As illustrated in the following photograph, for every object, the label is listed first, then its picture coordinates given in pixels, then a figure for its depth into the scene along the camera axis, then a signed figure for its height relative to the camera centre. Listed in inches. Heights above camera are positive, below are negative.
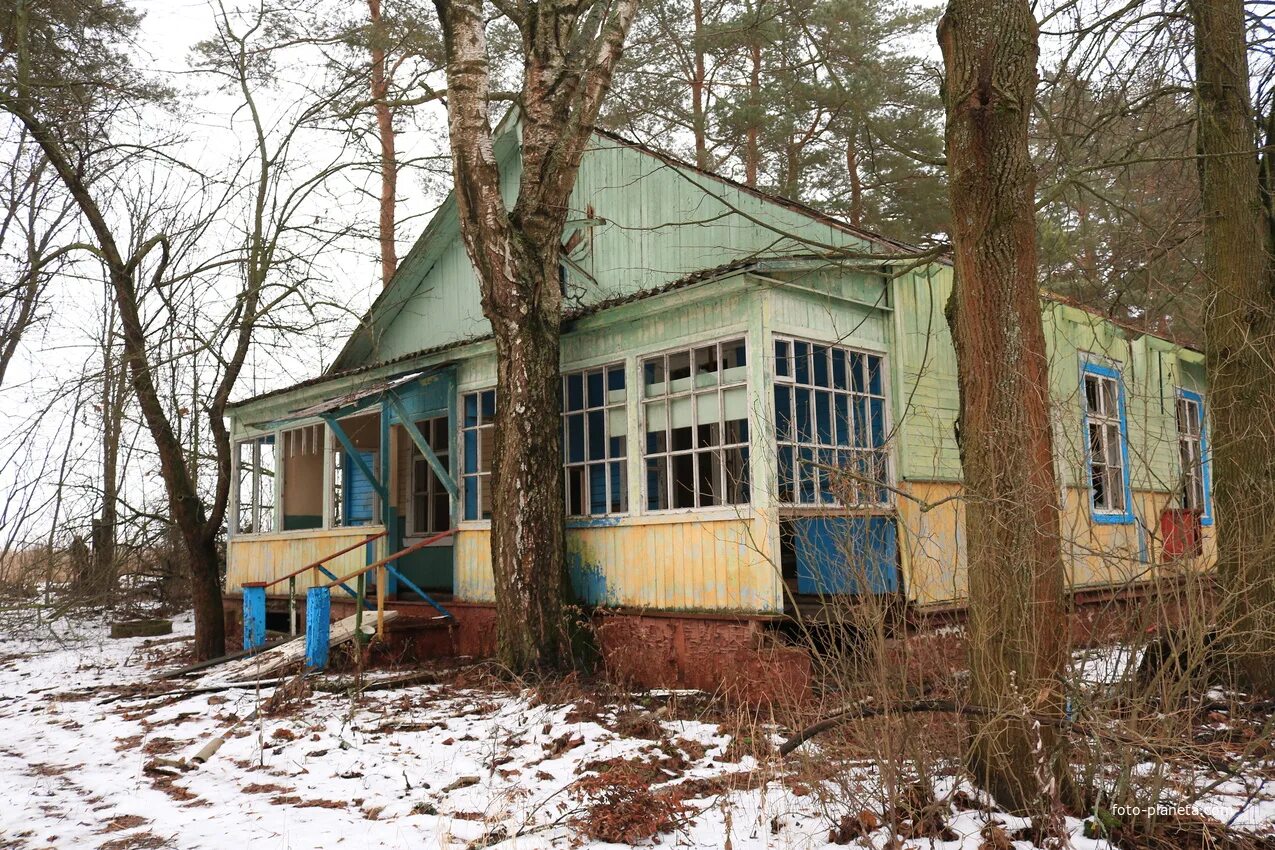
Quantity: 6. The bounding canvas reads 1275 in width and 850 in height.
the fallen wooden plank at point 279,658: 383.9 -54.5
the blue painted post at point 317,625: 384.2 -40.7
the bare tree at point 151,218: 435.8 +144.8
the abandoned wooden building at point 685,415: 322.3 +36.5
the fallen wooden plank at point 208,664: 407.5 -58.6
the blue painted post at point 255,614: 444.8 -41.4
